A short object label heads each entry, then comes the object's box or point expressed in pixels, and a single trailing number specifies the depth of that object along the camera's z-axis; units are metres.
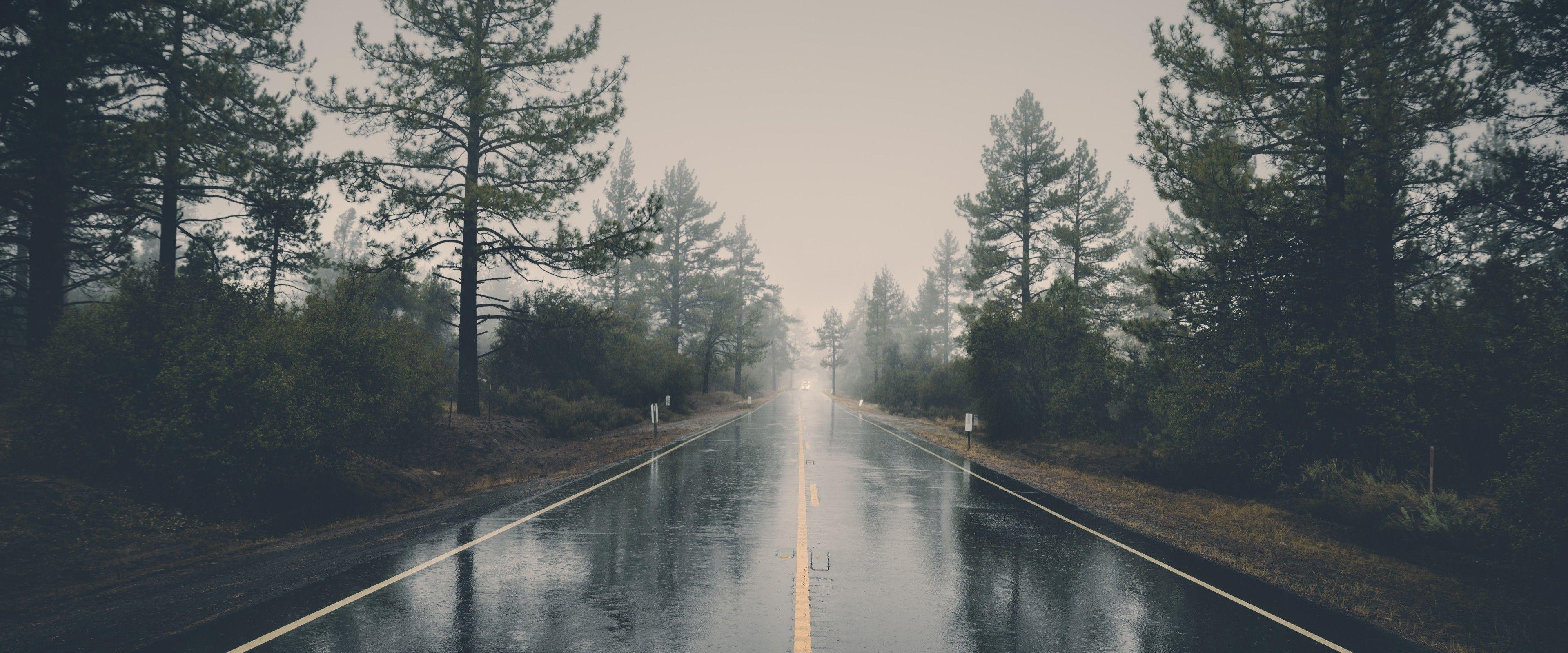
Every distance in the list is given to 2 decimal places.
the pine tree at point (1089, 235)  32.16
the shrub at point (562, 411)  23.48
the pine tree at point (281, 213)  16.75
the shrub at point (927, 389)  39.69
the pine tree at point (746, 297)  59.00
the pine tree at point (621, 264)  51.56
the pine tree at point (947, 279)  81.50
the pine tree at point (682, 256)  53.50
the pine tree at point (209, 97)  14.69
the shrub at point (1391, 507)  9.43
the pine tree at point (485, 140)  18.28
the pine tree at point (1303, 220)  12.70
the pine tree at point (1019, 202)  31.72
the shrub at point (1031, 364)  23.64
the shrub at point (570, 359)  28.11
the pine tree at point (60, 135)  12.12
